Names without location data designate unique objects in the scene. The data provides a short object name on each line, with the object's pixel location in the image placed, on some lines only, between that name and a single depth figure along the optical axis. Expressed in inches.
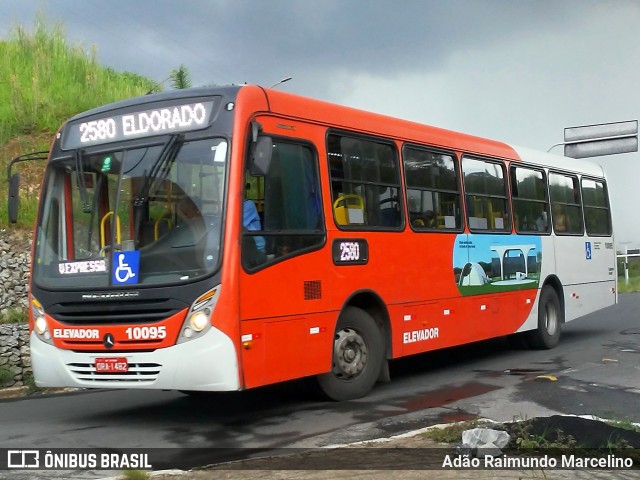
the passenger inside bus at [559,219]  561.9
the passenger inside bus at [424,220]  399.0
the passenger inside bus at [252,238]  295.6
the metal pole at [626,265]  1721.8
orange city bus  286.8
